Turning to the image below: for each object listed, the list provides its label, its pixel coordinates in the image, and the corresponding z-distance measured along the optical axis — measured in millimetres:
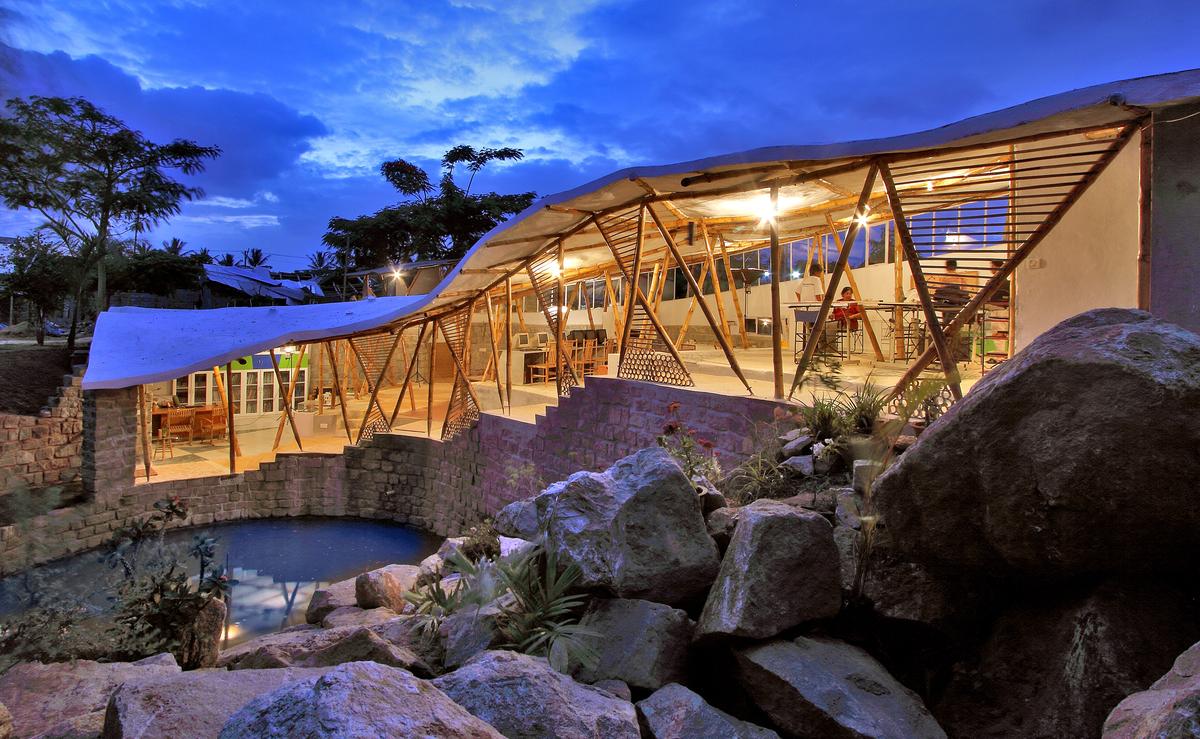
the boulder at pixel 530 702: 2223
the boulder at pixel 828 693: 2498
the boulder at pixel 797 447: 5066
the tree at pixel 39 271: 19609
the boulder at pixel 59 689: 3479
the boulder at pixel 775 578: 2869
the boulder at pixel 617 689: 2816
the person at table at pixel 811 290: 14255
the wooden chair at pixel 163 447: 13970
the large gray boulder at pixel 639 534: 3328
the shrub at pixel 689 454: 5353
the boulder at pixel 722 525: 3686
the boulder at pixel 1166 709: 1408
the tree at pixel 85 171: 18031
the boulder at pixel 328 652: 3441
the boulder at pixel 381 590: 6652
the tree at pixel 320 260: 39794
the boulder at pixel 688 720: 2533
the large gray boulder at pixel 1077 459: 2213
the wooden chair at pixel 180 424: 14445
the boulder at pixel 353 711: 1572
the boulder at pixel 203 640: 5277
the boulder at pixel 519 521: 4551
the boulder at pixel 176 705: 2254
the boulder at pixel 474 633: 3379
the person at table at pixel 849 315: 10136
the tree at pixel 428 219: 29516
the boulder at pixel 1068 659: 2236
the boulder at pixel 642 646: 2951
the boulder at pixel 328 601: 7055
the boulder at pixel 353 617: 5988
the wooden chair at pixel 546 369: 16797
